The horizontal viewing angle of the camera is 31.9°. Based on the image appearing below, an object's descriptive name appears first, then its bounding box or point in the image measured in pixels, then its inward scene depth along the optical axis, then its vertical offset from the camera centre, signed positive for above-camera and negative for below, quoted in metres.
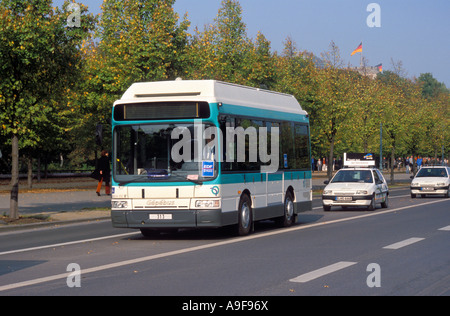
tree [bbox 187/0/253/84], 39.31 +6.18
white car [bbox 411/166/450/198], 37.69 -0.74
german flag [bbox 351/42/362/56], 89.88 +13.67
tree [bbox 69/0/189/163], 35.94 +5.71
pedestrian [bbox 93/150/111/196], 32.28 +0.07
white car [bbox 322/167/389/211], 26.80 -0.71
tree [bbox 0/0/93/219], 20.47 +2.99
